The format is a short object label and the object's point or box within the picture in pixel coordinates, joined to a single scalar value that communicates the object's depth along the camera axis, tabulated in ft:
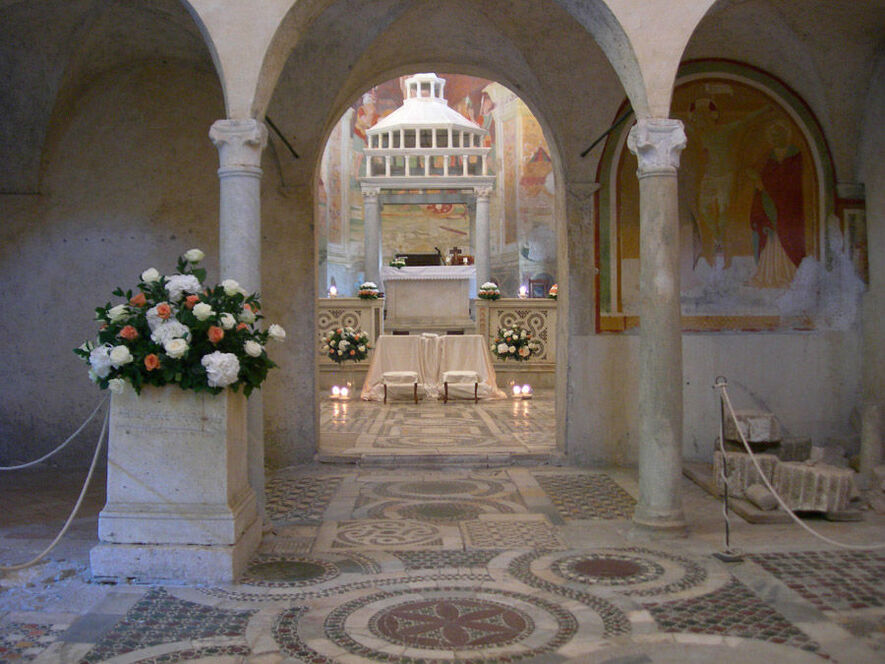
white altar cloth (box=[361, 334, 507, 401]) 50.70
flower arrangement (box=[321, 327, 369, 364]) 53.52
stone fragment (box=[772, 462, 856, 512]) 21.84
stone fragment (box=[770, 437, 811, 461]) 25.94
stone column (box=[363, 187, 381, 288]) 78.59
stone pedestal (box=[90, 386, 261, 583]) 17.29
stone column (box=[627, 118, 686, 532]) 20.70
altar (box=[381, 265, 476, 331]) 58.29
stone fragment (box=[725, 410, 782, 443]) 25.02
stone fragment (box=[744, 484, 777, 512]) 22.12
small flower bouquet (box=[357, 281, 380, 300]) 57.62
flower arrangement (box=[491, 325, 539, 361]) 55.93
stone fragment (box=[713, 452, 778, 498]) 23.73
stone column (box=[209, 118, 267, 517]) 20.10
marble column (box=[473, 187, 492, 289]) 76.95
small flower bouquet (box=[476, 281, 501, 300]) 58.80
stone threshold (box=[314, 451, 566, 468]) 30.73
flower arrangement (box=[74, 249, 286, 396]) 16.87
